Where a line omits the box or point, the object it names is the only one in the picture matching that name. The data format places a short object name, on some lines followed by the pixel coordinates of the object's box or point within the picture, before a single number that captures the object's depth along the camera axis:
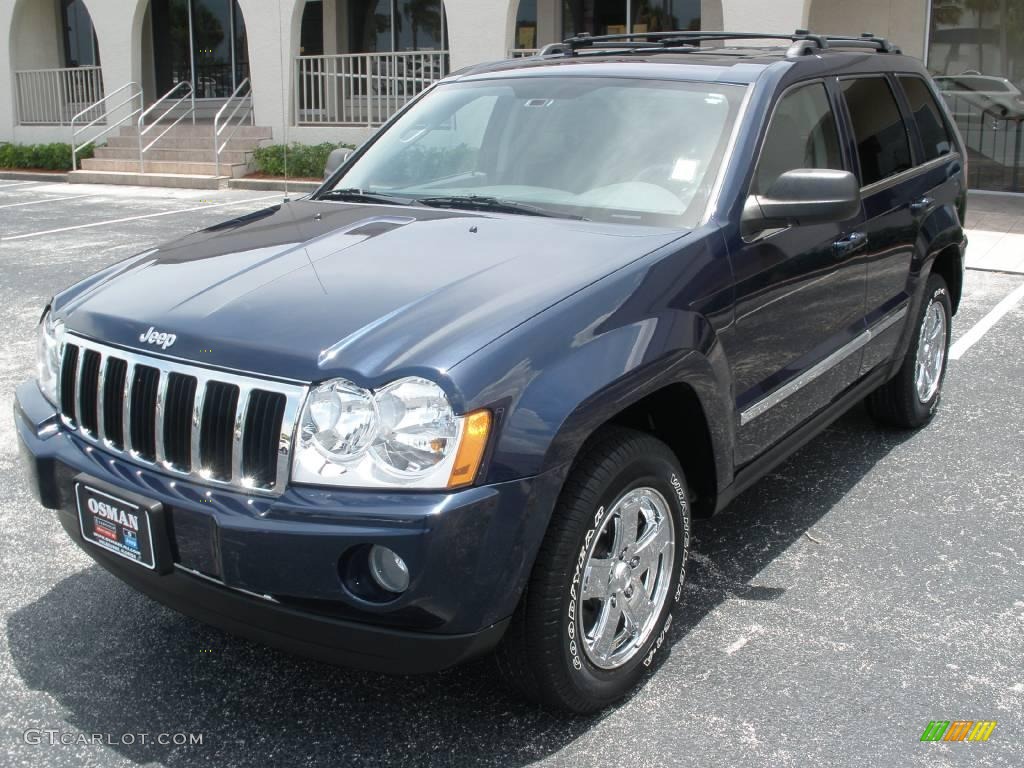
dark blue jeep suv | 2.52
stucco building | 15.23
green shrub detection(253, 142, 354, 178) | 17.38
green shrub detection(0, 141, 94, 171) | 20.23
